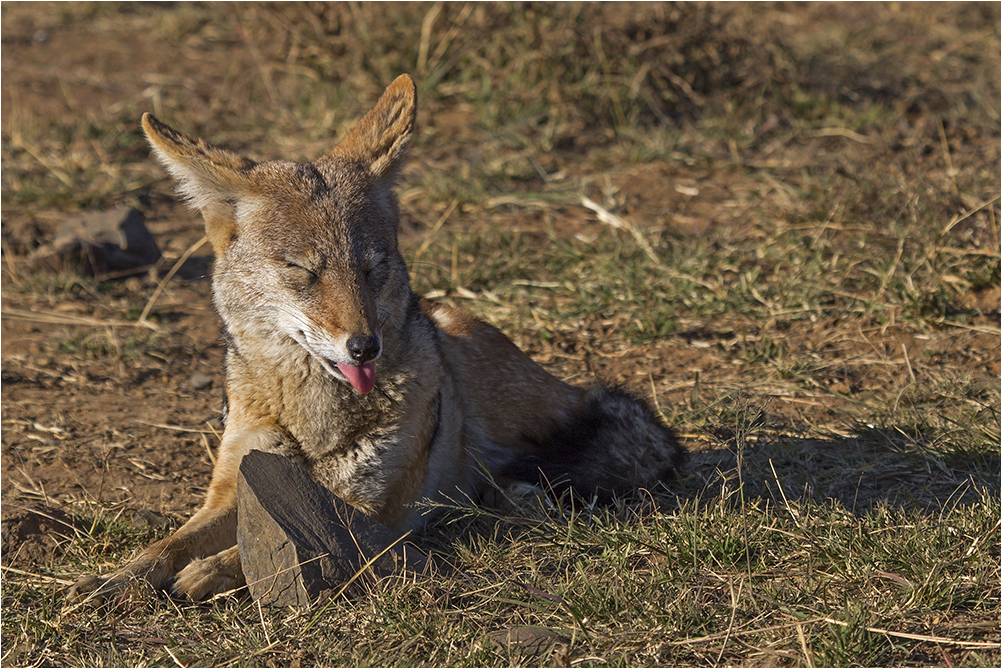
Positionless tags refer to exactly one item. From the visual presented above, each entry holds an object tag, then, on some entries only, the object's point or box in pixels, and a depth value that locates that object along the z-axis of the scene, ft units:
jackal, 25.30
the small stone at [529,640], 22.41
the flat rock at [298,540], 23.95
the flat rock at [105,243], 47.55
